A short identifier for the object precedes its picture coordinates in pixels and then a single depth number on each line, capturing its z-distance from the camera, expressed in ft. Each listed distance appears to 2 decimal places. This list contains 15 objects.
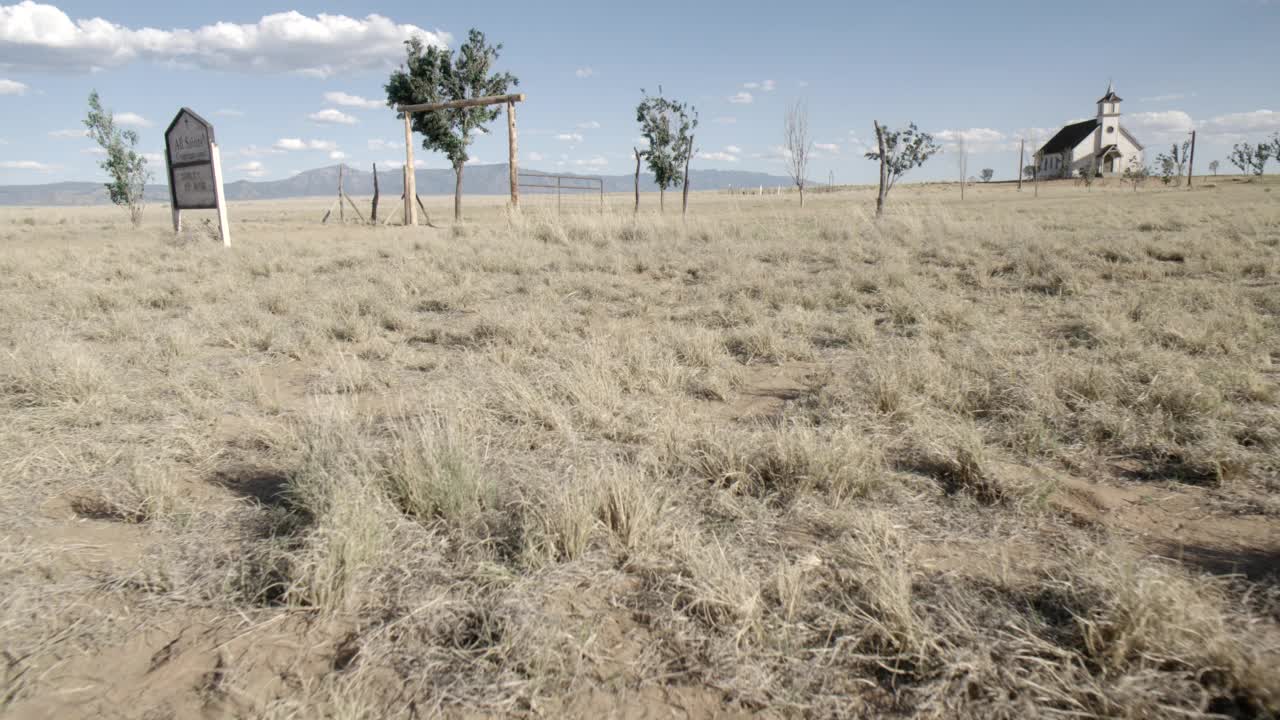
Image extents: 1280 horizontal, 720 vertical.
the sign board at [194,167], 50.31
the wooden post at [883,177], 65.98
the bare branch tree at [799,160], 95.71
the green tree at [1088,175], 194.64
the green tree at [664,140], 108.47
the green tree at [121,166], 83.21
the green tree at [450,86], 88.33
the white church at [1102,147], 249.96
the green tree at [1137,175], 184.44
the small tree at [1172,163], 182.09
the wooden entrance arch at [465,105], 58.80
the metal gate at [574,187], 77.05
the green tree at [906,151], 79.10
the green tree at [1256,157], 242.17
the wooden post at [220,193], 49.42
